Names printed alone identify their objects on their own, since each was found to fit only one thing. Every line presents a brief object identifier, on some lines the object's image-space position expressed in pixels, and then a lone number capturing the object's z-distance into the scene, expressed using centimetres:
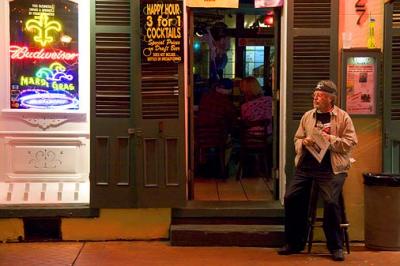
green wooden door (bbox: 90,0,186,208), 700
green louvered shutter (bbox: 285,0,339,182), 705
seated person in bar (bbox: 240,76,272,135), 1013
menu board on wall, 705
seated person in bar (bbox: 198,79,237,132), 981
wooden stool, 666
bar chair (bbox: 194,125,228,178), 973
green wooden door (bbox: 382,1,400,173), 703
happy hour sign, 692
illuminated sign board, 740
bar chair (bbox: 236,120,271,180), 983
